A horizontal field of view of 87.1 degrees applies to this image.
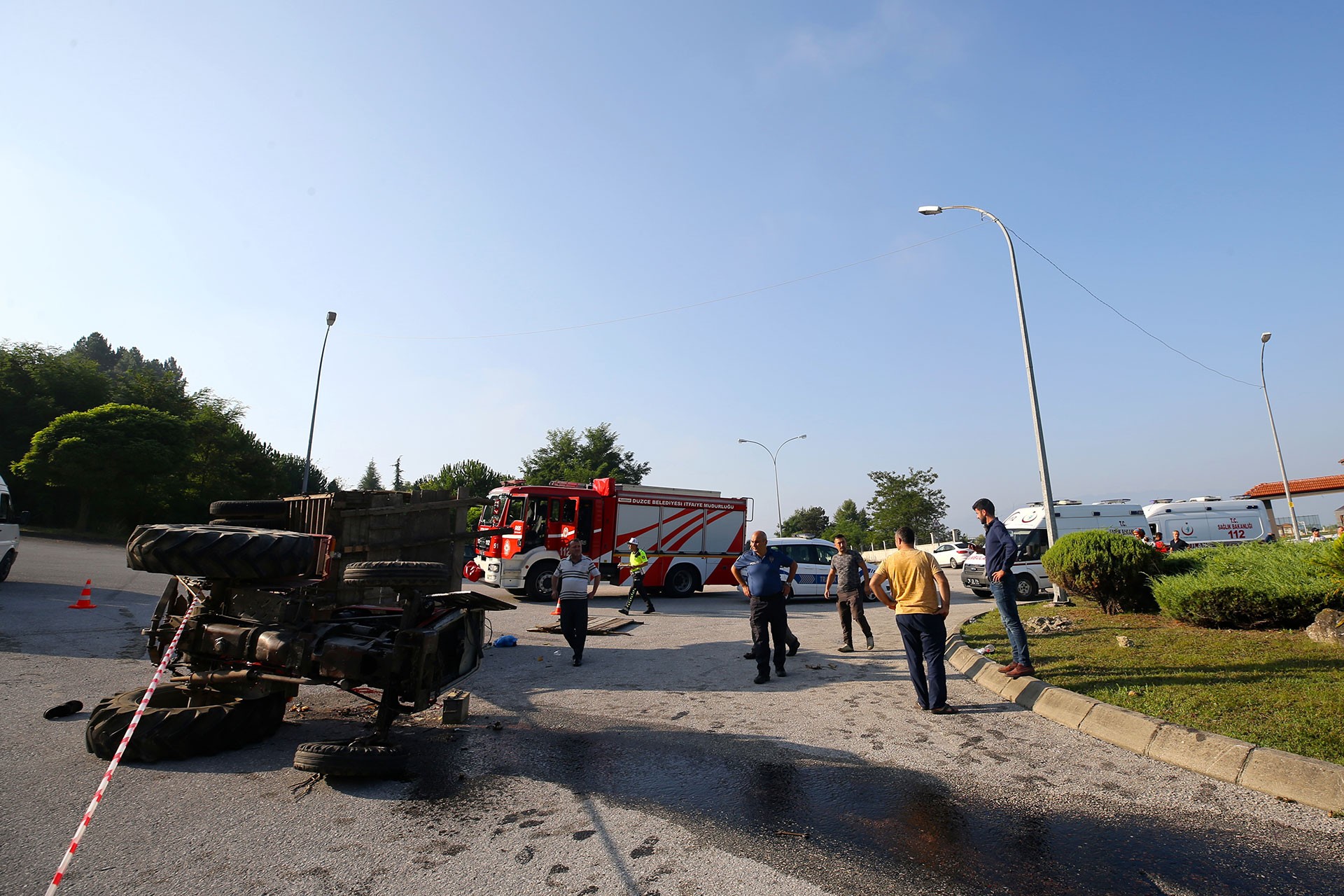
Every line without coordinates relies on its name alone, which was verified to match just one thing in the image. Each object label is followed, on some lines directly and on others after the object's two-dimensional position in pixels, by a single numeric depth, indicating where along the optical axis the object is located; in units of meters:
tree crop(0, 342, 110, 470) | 44.66
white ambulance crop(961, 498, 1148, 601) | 18.91
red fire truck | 17.77
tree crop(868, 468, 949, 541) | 48.94
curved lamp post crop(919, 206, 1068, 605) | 14.39
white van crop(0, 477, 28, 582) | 14.17
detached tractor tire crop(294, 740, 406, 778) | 4.56
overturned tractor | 5.00
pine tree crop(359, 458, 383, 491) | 119.69
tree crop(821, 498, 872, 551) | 65.50
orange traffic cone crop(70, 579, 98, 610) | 12.04
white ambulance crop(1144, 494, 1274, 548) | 26.89
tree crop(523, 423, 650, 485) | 64.69
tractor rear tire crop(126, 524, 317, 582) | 5.47
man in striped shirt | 9.25
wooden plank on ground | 11.94
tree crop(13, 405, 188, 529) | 37.03
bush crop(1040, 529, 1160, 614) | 11.38
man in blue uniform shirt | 8.27
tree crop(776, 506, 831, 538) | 84.88
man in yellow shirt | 6.63
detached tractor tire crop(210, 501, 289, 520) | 7.63
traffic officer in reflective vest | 16.48
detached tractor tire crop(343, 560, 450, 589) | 5.11
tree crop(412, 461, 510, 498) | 60.59
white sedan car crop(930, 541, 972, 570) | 29.57
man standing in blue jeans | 7.42
